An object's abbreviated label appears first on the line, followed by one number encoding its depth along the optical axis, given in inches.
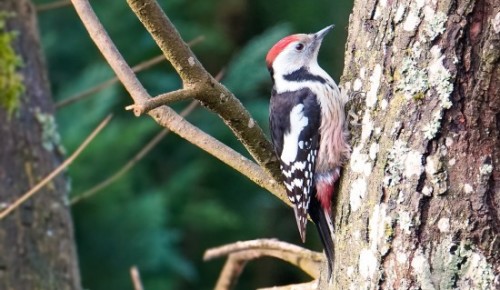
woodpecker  197.3
